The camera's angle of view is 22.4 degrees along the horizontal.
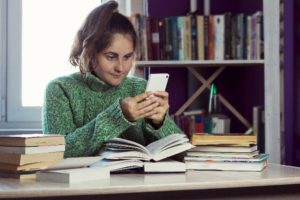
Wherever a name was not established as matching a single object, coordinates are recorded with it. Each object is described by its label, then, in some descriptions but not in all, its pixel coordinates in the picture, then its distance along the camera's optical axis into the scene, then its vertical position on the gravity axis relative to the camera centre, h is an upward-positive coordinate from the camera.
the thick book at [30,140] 2.30 -0.06
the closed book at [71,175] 2.24 -0.15
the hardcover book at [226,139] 2.57 -0.08
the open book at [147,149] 2.48 -0.11
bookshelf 3.60 +0.18
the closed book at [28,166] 2.32 -0.14
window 4.09 +0.39
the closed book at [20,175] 2.32 -0.16
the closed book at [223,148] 2.56 -0.11
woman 2.89 +0.12
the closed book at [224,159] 2.53 -0.14
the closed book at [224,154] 2.55 -0.13
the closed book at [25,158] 2.31 -0.11
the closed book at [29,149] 2.30 -0.09
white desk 2.14 -0.18
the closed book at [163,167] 2.46 -0.15
